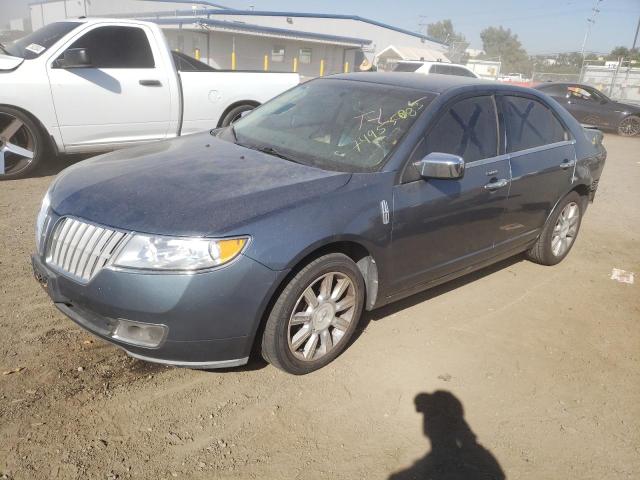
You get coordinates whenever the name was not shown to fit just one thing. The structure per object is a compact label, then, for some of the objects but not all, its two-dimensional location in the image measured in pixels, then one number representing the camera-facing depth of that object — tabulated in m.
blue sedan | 2.54
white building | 31.33
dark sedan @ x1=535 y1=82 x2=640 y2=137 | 16.50
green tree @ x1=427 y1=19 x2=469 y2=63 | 125.94
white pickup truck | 6.00
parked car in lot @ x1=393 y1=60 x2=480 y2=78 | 18.91
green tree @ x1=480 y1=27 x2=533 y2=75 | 113.25
